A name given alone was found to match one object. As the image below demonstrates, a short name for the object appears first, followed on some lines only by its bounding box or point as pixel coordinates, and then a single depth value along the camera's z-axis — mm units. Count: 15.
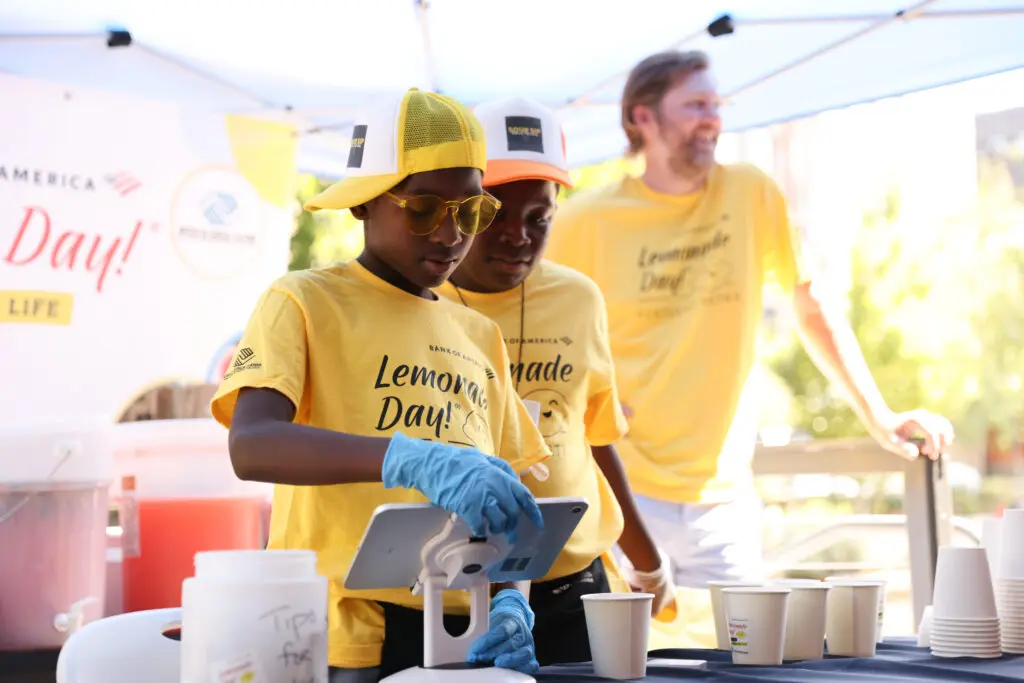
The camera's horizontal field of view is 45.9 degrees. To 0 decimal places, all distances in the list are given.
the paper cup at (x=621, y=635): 1516
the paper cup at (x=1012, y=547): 1796
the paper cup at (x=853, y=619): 1744
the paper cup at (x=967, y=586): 1733
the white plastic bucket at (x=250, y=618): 1112
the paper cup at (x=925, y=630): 1889
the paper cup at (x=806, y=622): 1695
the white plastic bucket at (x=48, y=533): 2777
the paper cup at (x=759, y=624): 1619
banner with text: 3582
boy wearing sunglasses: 1557
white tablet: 1216
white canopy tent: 3834
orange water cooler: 3121
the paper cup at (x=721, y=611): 1784
